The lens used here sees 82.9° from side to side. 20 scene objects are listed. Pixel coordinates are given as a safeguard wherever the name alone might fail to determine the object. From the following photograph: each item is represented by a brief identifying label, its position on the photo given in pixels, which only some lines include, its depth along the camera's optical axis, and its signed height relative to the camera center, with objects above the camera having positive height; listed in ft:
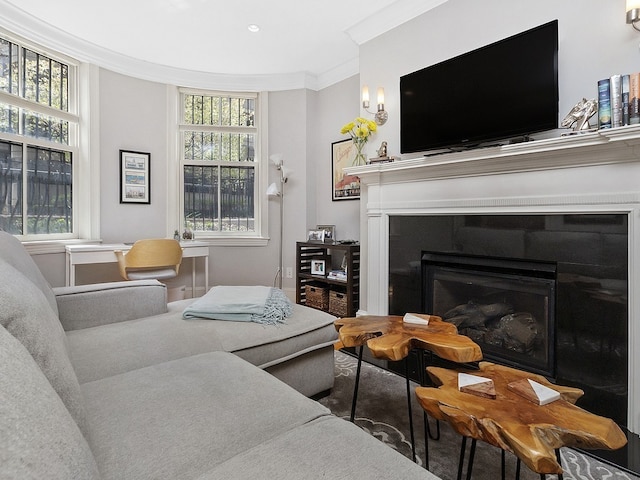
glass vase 10.11 +2.36
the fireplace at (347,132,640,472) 5.57 +0.20
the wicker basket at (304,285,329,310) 11.89 -2.00
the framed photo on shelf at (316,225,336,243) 12.76 +0.22
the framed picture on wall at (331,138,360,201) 12.45 +2.25
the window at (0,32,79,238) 10.18 +2.84
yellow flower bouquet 9.78 +2.90
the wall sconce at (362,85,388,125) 9.61 +3.53
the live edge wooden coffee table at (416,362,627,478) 2.70 -1.52
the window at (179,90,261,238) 14.12 +2.90
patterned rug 4.47 -2.83
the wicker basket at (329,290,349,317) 11.19 -2.09
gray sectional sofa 1.37 -1.51
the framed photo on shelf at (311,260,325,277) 12.19 -1.02
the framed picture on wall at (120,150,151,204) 12.60 +2.12
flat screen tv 6.58 +2.95
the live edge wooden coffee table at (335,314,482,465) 4.44 -1.33
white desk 10.49 -0.54
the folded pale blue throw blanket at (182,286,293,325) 5.81 -1.17
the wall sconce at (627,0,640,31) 5.59 +3.52
